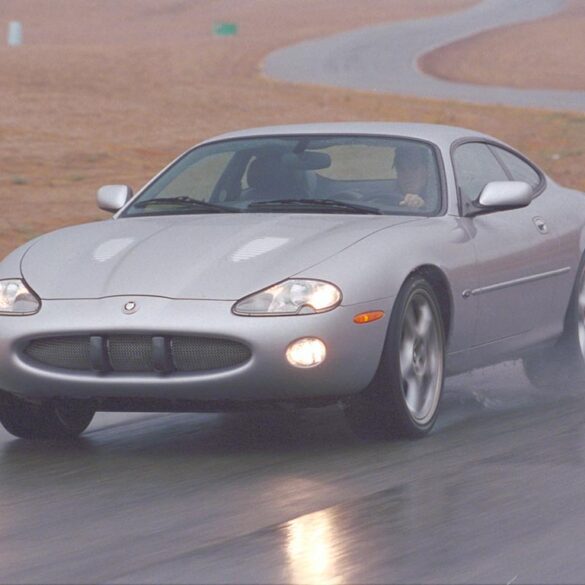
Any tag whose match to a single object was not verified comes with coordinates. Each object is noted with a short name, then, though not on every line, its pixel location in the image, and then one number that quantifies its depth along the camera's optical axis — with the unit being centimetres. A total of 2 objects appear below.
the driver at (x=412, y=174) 1524
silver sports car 1277
